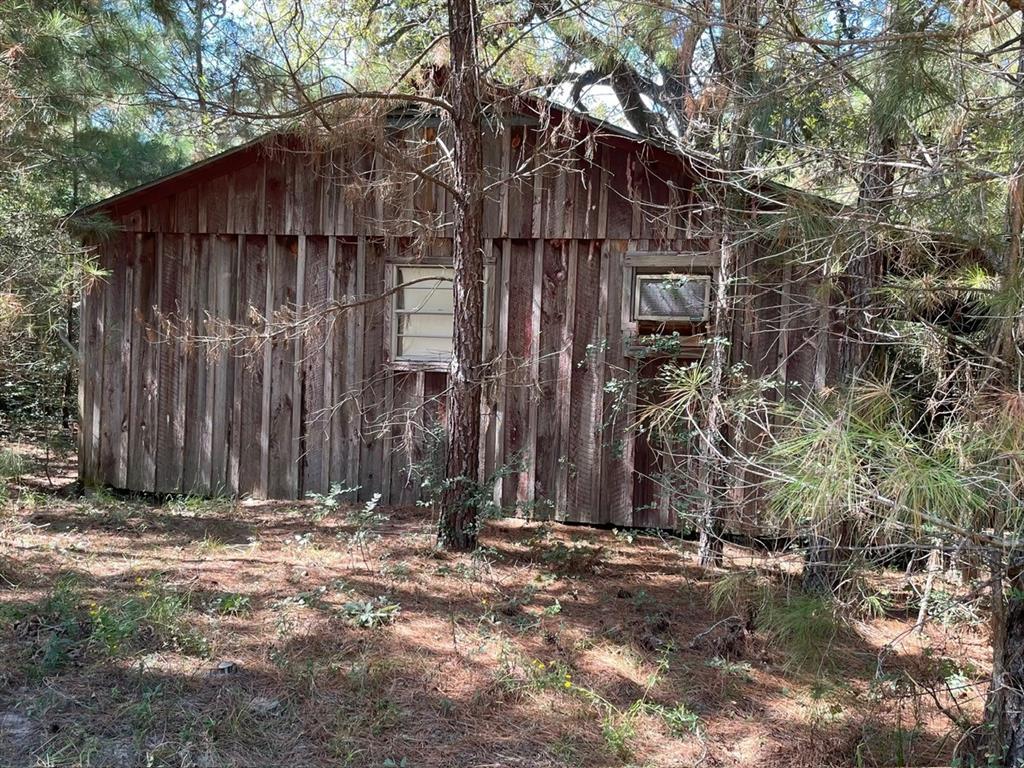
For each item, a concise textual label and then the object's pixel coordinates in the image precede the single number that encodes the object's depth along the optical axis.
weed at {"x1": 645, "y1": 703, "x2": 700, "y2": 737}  3.43
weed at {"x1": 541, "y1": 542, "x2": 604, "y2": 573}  5.49
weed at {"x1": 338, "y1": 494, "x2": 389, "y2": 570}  5.48
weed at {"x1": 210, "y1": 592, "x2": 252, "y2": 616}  4.29
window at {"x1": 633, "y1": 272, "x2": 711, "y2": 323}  6.36
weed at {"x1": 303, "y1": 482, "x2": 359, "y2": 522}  5.45
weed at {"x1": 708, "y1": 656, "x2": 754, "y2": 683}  4.02
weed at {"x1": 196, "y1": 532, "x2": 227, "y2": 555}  5.57
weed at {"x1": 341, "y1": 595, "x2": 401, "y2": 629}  4.19
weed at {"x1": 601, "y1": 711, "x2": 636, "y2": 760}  3.22
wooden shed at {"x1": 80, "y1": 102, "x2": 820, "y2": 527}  6.47
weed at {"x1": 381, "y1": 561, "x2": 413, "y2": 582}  5.01
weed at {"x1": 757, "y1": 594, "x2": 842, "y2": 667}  3.21
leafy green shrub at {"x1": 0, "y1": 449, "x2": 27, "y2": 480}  6.20
